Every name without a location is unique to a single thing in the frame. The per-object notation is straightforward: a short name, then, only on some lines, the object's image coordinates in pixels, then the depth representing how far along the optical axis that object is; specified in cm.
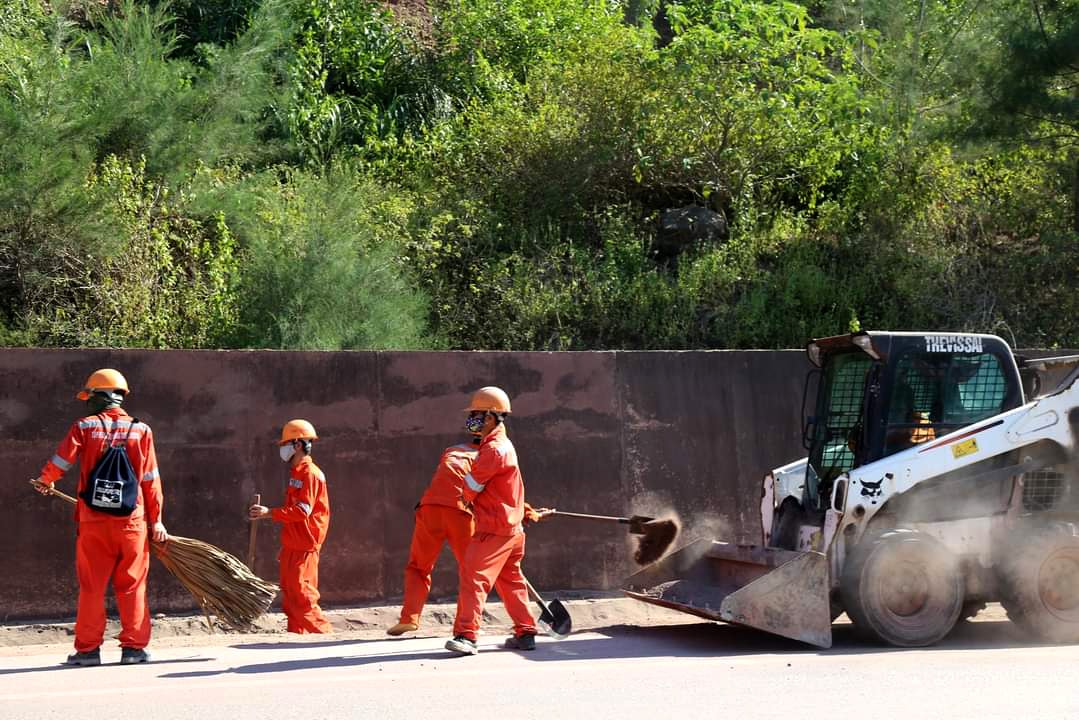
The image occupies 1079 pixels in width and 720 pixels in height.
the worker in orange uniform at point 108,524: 1625
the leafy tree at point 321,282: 2762
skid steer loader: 1741
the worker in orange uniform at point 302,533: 1916
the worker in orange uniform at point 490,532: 1686
